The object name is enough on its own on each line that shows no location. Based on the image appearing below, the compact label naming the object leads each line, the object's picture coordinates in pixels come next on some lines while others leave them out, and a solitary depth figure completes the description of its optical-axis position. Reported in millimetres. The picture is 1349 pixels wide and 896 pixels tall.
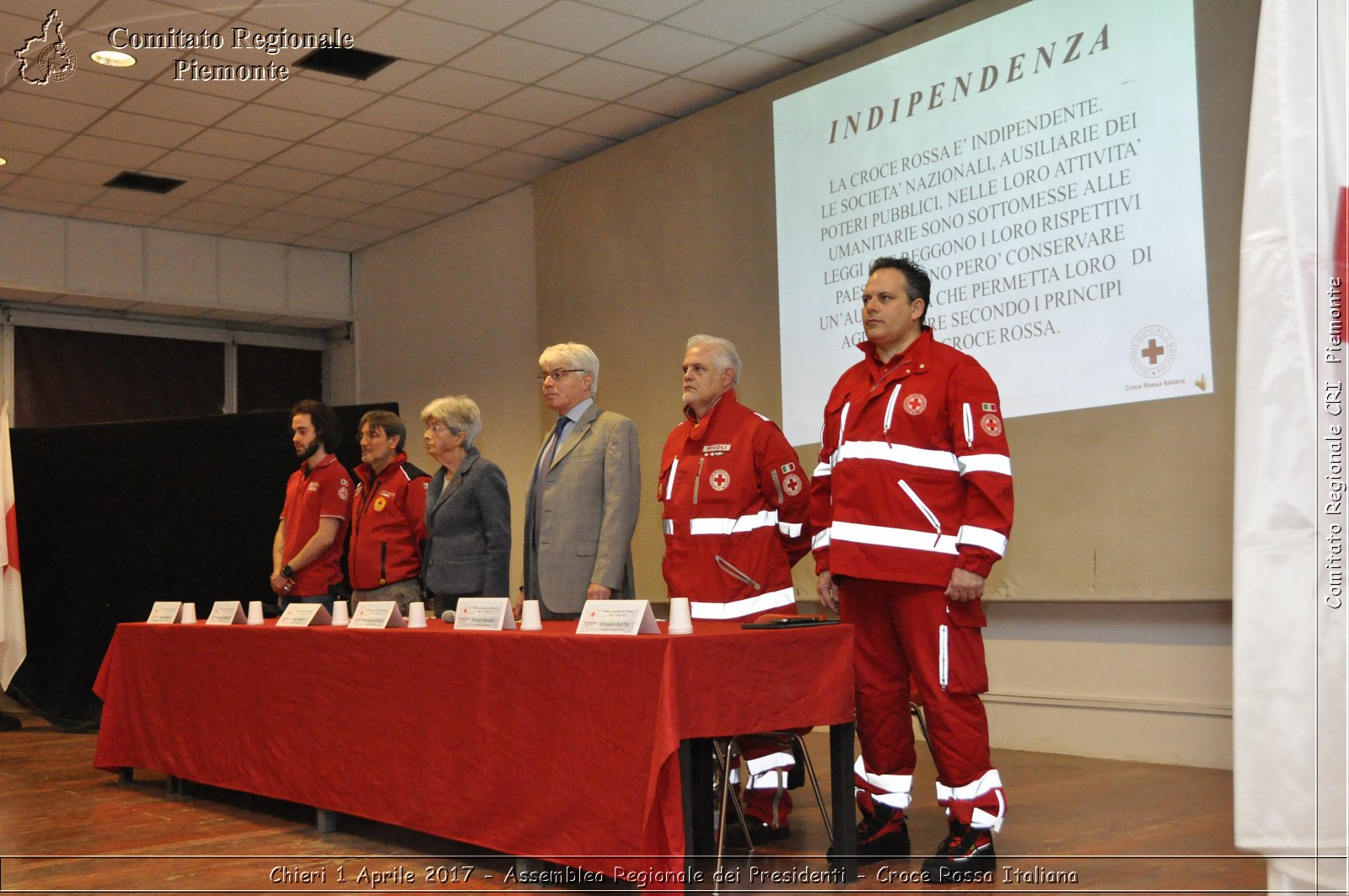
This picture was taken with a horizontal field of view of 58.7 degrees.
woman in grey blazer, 4047
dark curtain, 6426
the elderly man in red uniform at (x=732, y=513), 3248
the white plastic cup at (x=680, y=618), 2559
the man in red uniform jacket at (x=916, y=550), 2680
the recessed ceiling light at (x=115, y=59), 5562
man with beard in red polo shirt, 4621
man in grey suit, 3525
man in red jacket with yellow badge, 4500
